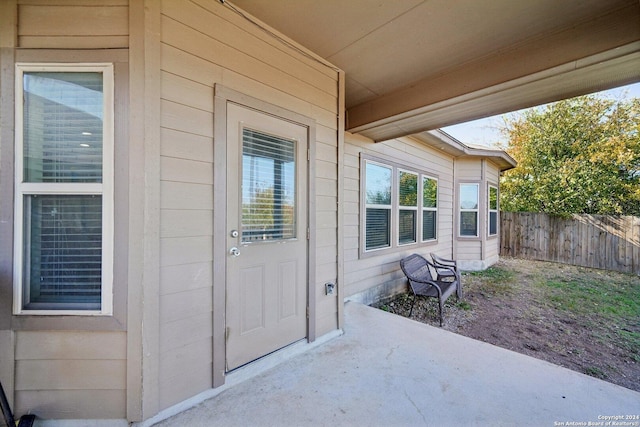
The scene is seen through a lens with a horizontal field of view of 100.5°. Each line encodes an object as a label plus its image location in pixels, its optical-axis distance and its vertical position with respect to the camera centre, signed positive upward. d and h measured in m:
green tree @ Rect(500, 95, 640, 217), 7.65 +1.70
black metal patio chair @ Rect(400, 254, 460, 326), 3.67 -1.05
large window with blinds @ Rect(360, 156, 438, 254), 4.18 +0.17
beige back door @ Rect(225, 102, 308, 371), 1.89 -0.16
